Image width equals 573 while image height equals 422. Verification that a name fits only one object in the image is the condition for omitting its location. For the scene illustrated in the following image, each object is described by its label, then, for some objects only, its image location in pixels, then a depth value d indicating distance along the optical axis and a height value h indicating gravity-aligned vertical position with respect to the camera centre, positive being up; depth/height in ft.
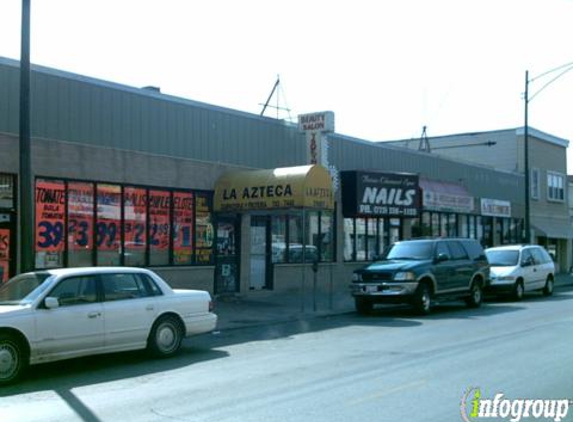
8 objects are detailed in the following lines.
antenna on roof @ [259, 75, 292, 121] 79.87 +15.89
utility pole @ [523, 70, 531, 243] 92.99 +8.41
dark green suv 55.31 -2.94
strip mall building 50.57 +4.40
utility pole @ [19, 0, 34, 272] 37.78 +5.18
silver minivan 70.44 -3.15
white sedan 30.78 -3.63
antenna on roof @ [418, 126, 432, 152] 115.34 +16.98
